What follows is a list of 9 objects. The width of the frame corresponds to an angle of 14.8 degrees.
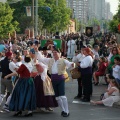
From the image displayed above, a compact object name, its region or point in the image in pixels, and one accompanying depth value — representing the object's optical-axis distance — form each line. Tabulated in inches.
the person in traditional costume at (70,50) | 1211.2
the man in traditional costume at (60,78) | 462.0
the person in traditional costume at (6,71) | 488.1
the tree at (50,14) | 2955.2
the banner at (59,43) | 1097.7
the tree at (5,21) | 1706.4
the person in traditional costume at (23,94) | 448.1
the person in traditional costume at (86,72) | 521.7
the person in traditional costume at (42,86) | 464.1
